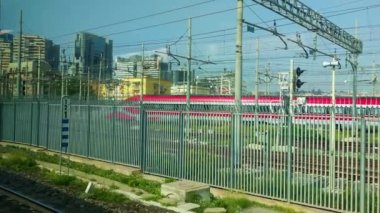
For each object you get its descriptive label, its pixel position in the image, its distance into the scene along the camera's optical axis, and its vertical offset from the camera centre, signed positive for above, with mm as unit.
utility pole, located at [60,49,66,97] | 44650 +4138
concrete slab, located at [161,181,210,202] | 12930 -2198
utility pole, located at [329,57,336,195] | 11258 -971
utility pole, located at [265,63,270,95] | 50125 +3241
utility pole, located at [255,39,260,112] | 36394 +1988
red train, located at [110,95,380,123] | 11281 -49
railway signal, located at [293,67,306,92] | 20336 +1282
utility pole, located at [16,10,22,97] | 37469 +2226
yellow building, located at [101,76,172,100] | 57469 +2749
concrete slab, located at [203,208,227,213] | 11625 -2417
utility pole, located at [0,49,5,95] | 48881 +2100
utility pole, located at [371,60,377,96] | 39128 +2777
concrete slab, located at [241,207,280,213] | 11828 -2444
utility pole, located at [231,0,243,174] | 17975 +2076
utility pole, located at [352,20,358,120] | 11316 +1969
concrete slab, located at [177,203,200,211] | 12027 -2448
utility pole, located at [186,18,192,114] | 33044 +2999
